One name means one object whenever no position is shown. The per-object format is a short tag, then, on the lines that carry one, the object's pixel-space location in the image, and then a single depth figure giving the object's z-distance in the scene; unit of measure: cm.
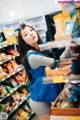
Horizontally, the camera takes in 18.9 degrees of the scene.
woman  218
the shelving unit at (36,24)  597
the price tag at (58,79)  139
